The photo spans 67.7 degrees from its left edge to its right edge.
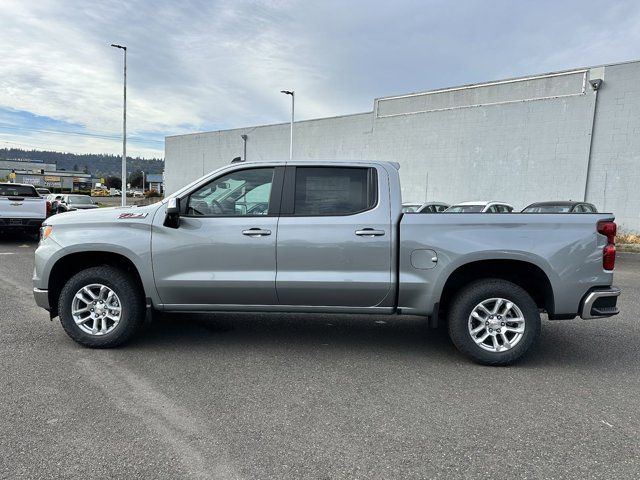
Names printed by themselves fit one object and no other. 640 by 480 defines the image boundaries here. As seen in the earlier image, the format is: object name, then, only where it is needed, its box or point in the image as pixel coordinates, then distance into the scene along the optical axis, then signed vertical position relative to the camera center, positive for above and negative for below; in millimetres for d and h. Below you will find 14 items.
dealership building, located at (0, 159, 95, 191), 97738 +2422
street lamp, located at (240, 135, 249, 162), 32572 +3607
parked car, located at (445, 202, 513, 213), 15027 +177
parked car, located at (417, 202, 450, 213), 16106 +95
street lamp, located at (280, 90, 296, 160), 27281 +5087
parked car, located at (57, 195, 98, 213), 21438 -682
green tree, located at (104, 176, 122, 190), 142288 +2271
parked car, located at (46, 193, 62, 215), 20683 -639
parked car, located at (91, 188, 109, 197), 86856 -599
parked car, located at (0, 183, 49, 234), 13195 -711
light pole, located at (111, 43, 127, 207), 28716 +3006
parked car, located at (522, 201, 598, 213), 14250 +300
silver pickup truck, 4379 -533
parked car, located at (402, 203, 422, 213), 15762 +42
